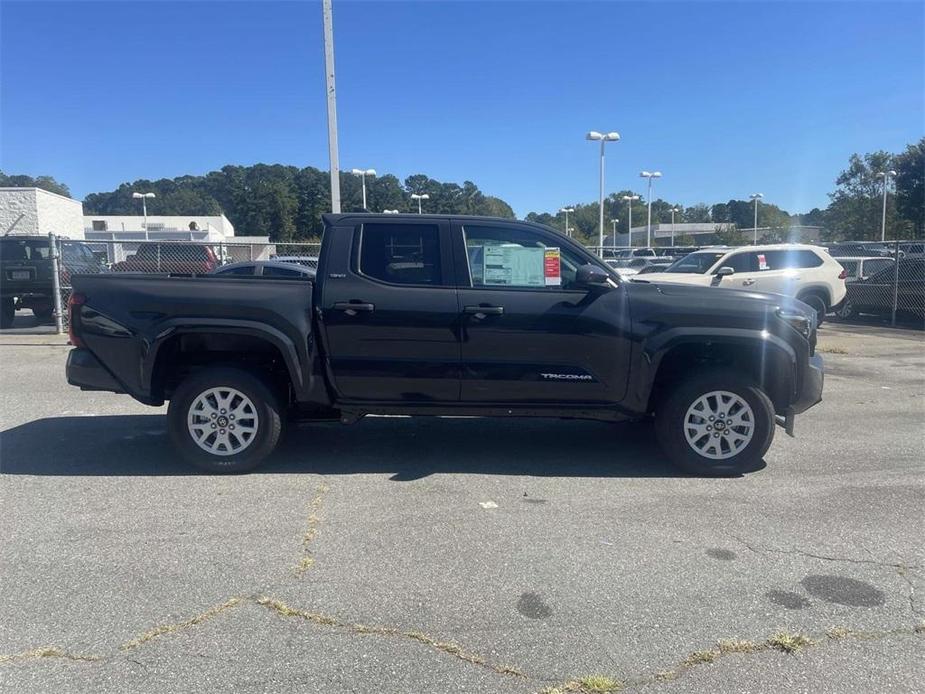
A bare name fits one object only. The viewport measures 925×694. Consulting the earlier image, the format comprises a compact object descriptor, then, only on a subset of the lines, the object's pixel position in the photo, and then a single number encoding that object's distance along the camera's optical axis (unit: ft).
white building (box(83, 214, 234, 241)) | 163.53
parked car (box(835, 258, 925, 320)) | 53.67
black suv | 49.39
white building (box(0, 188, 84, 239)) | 88.94
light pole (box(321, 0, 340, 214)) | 41.16
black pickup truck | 17.66
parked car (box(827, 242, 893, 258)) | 90.36
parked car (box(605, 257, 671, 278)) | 85.79
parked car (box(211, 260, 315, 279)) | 40.40
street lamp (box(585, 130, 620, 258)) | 92.02
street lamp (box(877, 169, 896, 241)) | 141.75
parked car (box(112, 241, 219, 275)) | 55.47
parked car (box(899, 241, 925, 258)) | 72.13
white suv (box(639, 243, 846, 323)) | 48.42
